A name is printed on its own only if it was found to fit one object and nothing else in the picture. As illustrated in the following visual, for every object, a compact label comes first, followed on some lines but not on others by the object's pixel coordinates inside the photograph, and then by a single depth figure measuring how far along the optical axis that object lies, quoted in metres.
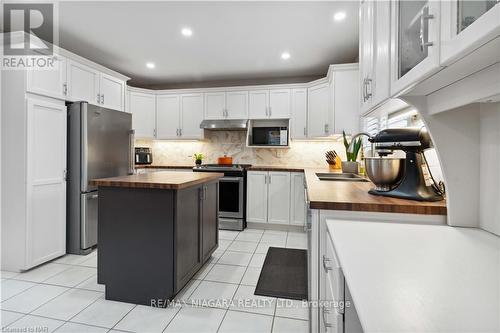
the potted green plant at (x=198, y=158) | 4.72
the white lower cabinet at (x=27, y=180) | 2.49
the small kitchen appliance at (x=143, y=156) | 4.57
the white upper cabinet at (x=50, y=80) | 2.52
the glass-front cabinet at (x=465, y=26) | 0.54
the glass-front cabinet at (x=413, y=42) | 0.75
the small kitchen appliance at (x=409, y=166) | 1.28
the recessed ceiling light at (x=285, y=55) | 3.58
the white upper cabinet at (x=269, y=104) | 4.27
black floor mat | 2.20
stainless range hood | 4.36
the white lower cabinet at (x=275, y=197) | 3.94
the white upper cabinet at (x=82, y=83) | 2.95
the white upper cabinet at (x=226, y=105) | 4.44
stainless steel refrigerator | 2.91
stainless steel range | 4.04
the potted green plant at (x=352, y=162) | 3.06
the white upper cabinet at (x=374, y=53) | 1.15
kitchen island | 1.95
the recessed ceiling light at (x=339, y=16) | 2.61
